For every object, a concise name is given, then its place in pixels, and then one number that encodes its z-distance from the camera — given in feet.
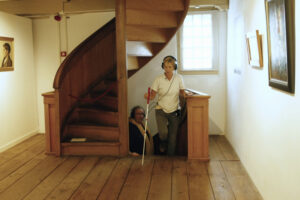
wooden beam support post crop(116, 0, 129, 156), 14.83
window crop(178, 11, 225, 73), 19.44
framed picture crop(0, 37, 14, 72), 16.43
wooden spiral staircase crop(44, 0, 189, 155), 15.12
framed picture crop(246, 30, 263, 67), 10.77
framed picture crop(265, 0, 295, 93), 7.63
